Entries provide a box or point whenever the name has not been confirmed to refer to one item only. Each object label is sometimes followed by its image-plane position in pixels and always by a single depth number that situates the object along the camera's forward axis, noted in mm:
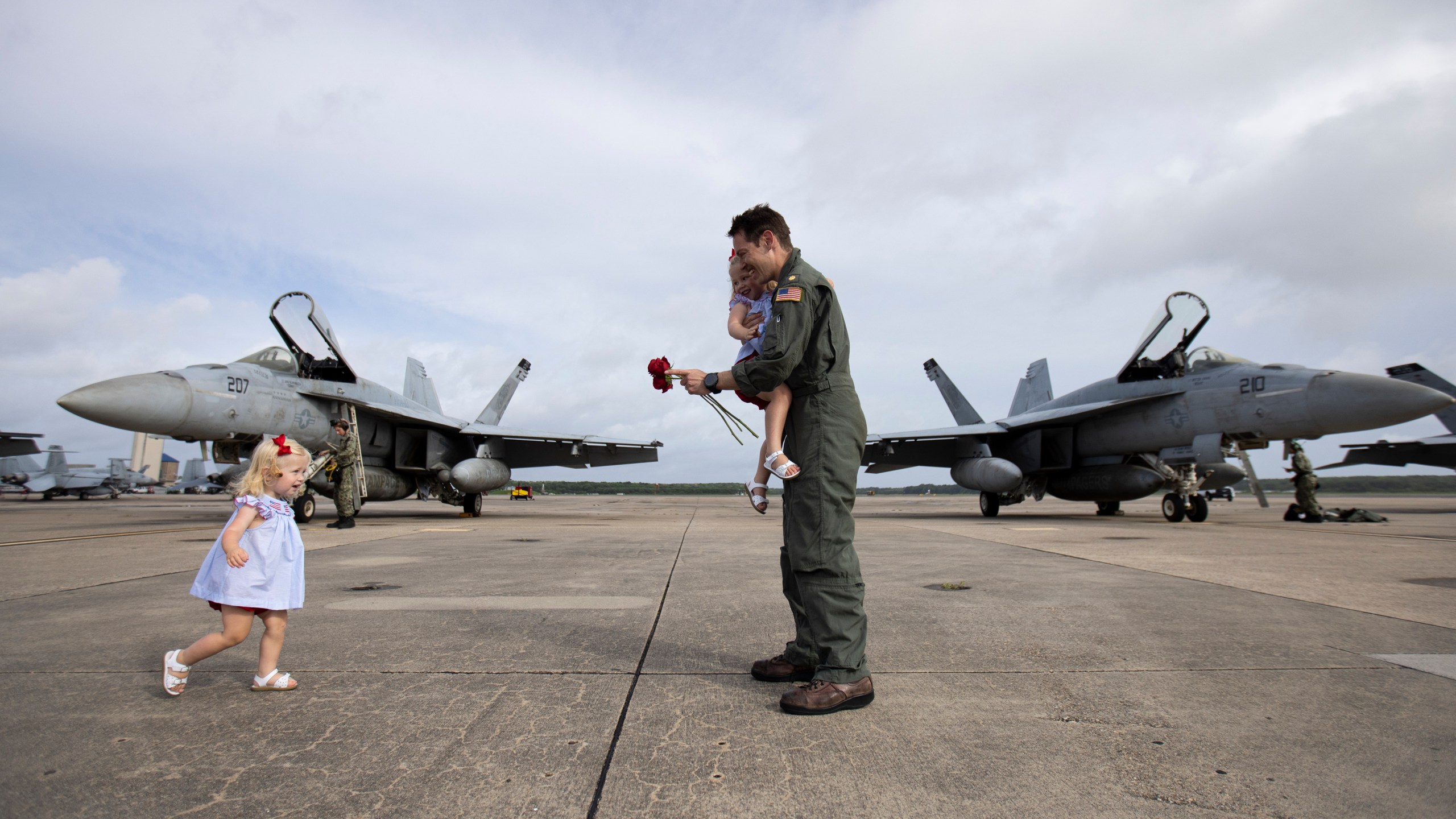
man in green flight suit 2326
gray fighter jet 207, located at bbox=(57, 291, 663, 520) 9656
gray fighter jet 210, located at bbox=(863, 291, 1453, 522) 10562
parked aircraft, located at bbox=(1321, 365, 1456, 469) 20375
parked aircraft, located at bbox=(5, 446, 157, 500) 35969
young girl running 2383
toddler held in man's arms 2492
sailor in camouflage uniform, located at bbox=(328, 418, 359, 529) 10875
